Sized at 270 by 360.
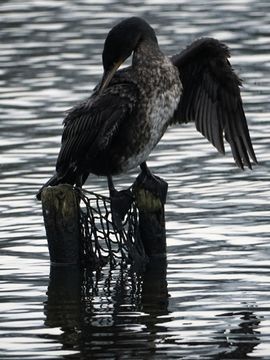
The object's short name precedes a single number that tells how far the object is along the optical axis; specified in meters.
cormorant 19.12
